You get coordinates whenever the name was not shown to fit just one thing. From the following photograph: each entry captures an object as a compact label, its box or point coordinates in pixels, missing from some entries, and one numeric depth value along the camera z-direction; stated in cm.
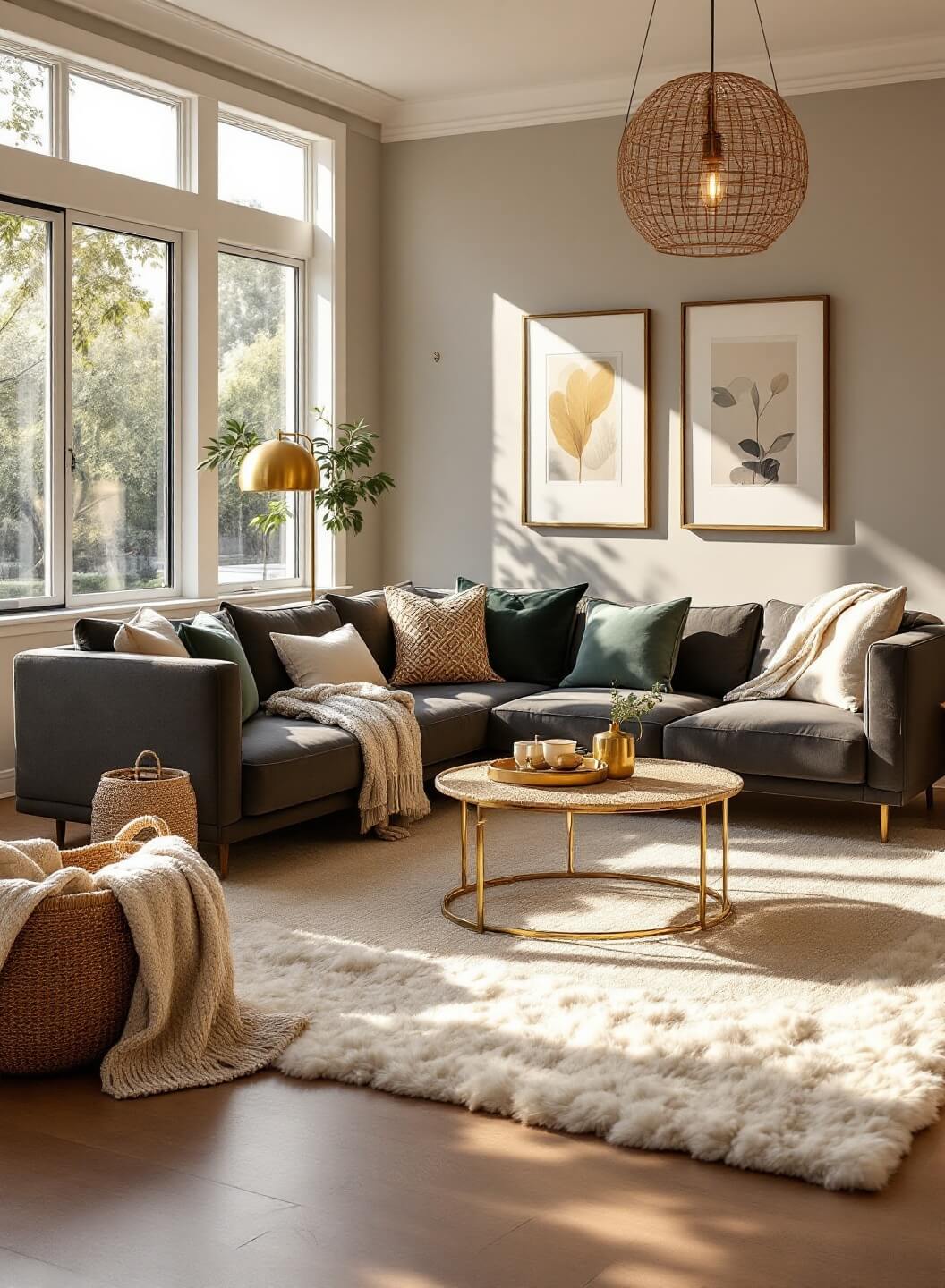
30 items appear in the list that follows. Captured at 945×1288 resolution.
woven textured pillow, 641
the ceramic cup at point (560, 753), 437
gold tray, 431
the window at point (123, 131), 633
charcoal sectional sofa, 480
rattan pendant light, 466
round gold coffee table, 407
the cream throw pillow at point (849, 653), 564
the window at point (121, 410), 646
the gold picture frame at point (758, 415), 702
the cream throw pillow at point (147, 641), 505
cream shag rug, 287
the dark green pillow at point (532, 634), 661
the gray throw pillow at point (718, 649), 627
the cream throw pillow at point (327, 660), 575
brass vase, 441
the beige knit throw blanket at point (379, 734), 531
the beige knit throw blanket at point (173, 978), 313
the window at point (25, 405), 606
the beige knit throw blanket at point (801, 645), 588
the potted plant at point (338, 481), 737
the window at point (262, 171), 723
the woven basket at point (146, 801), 440
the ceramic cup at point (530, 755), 441
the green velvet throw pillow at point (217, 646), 527
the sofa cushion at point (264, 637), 572
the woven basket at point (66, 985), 307
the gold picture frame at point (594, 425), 743
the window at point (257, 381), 731
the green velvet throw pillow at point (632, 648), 619
